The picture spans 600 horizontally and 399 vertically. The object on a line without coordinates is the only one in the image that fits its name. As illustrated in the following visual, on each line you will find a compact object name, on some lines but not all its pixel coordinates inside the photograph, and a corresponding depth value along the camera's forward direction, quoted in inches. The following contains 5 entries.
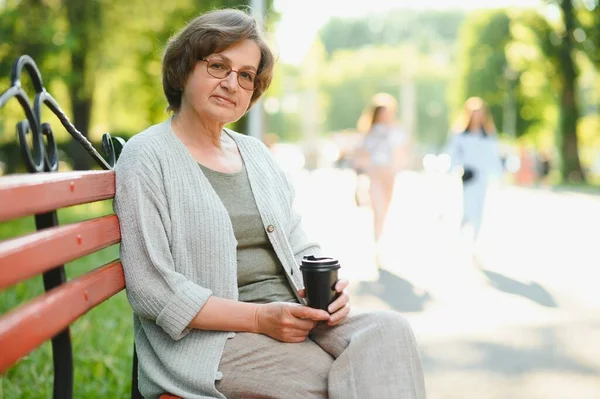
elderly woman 98.1
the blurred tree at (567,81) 1414.9
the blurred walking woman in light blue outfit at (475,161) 431.5
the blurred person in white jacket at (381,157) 420.2
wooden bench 66.8
